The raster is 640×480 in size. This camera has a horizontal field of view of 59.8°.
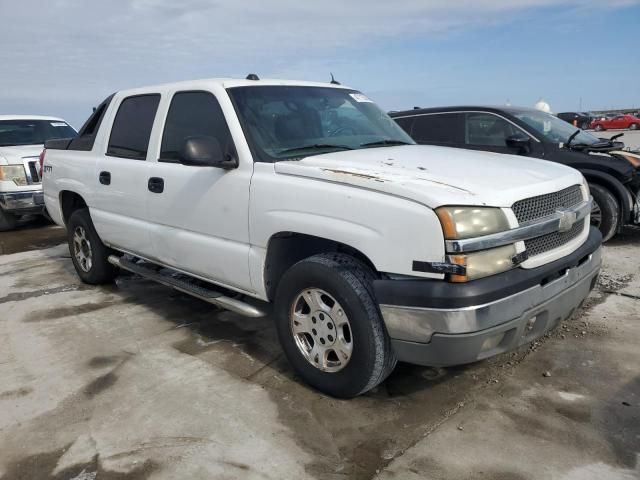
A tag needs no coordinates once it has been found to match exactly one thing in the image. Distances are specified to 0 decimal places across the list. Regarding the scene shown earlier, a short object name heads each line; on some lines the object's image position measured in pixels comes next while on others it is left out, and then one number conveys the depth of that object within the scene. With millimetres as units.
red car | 37312
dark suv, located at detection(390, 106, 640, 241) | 6254
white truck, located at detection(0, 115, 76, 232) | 8570
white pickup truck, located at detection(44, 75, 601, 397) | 2621
